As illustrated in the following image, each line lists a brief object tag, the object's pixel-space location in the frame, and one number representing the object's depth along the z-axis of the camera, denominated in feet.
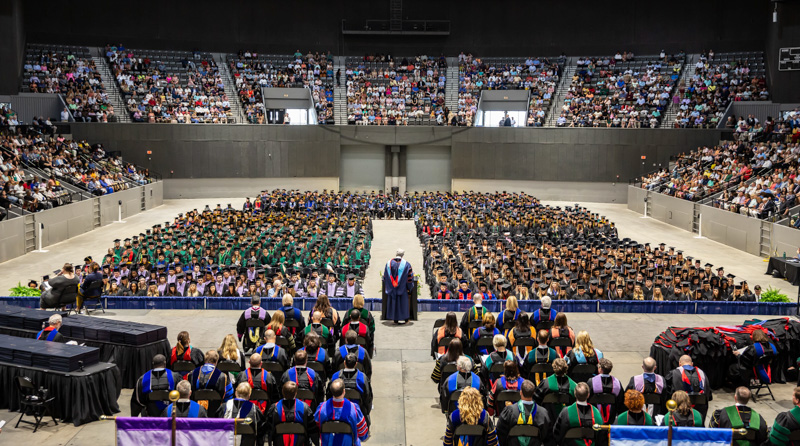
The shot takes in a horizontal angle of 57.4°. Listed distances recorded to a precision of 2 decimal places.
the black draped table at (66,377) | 31.22
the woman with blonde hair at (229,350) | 29.89
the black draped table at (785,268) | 69.92
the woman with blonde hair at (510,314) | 36.68
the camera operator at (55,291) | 44.65
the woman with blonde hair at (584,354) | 30.83
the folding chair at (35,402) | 30.83
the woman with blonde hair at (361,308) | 35.99
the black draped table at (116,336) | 35.40
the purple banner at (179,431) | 23.47
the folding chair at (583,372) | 30.99
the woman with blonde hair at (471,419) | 23.99
